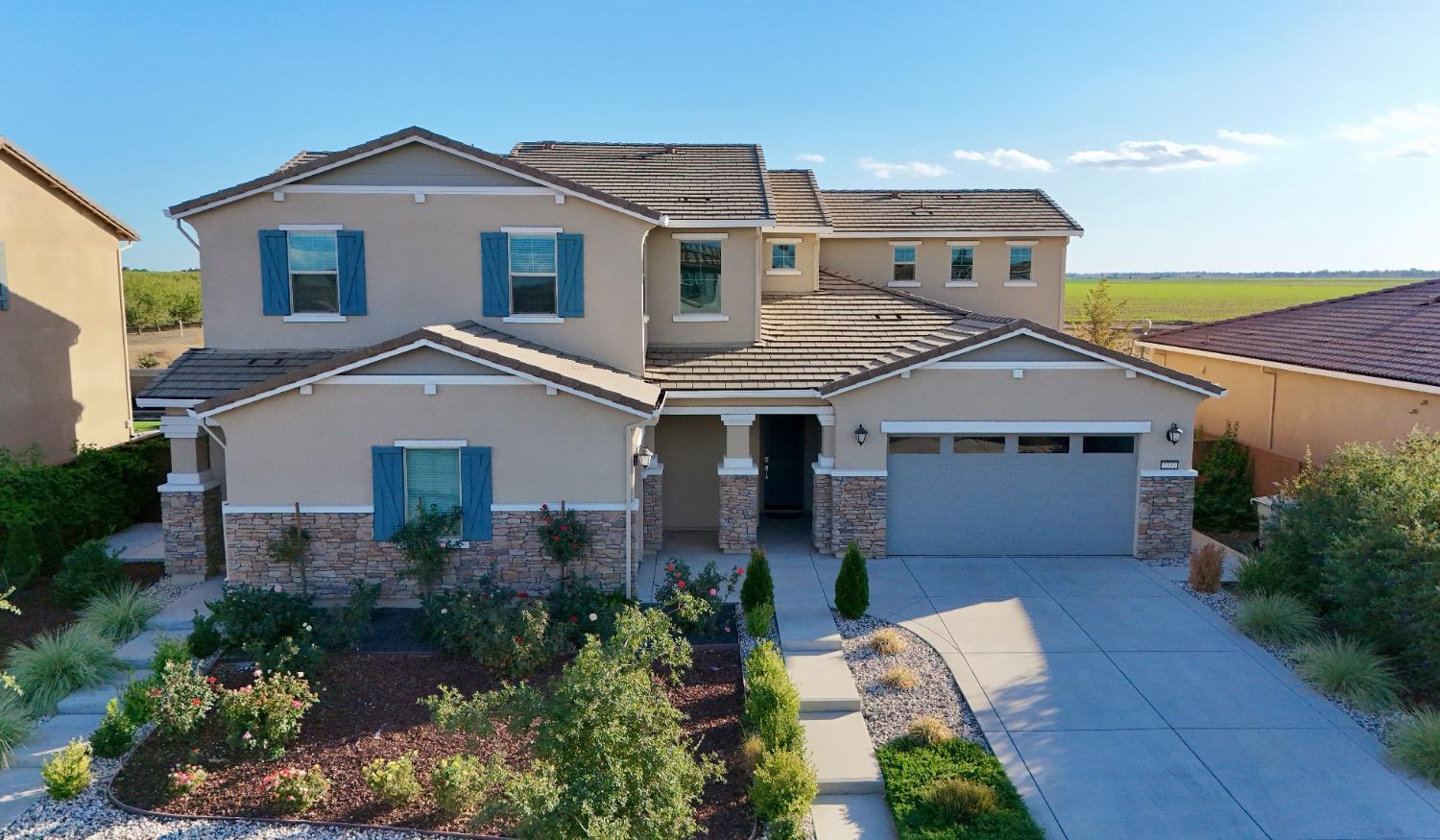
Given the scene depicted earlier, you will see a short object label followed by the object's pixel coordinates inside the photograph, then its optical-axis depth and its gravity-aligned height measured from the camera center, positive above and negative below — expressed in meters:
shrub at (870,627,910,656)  11.92 -4.17
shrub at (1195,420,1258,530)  18.31 -3.46
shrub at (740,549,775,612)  12.79 -3.72
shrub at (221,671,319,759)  9.42 -4.10
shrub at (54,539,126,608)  13.44 -3.90
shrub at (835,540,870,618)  12.95 -3.77
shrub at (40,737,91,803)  8.73 -4.29
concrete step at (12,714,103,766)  9.64 -4.58
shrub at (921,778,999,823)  8.27 -4.22
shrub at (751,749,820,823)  8.17 -4.11
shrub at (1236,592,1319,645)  12.34 -3.99
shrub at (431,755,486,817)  8.47 -4.24
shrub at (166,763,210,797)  8.72 -4.35
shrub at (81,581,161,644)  12.41 -4.13
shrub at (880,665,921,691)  10.97 -4.24
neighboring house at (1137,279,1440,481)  16.34 -1.16
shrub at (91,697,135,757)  9.48 -4.28
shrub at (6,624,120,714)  10.74 -4.20
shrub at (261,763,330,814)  8.59 -4.35
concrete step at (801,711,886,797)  9.05 -4.39
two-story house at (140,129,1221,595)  13.32 -1.39
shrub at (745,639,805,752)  9.18 -3.93
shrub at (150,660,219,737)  9.58 -4.03
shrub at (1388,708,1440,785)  9.12 -4.15
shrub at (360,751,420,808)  8.57 -4.27
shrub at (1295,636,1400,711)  10.59 -4.07
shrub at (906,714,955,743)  9.67 -4.26
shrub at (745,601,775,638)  12.23 -3.99
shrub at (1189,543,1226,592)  14.15 -3.80
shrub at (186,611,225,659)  11.64 -4.11
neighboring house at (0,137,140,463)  17.45 -0.47
